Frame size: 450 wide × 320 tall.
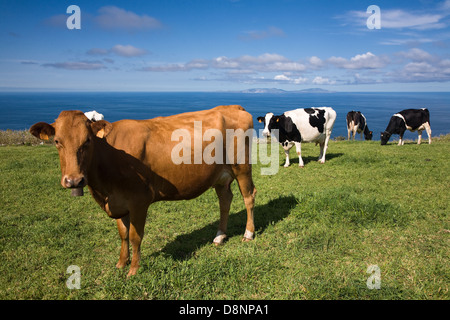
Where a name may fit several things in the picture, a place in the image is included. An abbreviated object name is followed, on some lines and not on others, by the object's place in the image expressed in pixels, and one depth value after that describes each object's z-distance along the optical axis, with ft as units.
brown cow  10.26
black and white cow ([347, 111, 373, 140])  77.42
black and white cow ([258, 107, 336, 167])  39.99
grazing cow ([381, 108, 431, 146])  59.57
